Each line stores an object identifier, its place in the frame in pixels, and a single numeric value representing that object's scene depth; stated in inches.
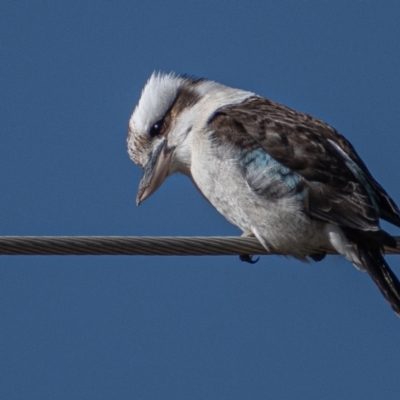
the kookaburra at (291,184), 440.1
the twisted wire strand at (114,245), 364.2
